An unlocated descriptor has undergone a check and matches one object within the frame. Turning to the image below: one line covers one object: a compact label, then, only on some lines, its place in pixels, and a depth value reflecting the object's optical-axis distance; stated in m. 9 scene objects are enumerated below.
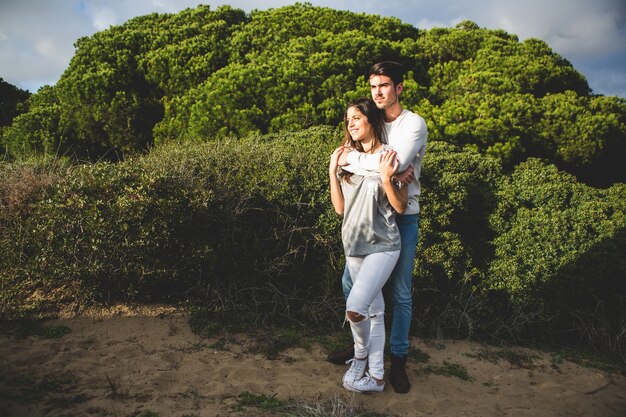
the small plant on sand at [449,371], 3.83
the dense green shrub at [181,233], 4.09
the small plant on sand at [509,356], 4.15
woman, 2.98
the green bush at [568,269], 4.54
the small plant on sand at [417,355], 4.04
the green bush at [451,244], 4.59
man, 2.91
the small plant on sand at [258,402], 3.04
